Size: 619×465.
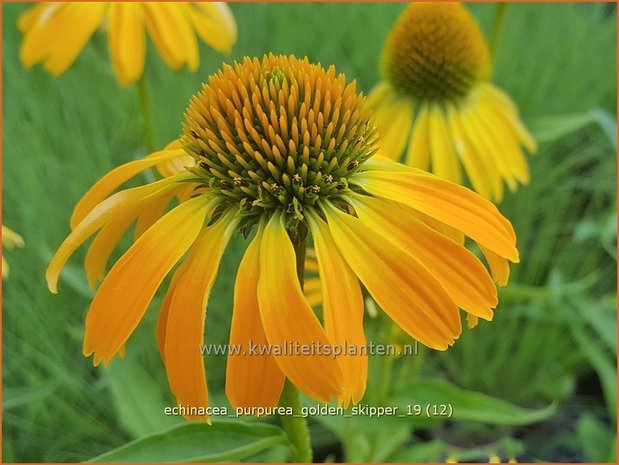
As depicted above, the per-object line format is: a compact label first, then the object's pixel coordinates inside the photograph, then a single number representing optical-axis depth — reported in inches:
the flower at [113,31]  9.3
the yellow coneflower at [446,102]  9.3
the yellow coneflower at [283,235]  5.7
